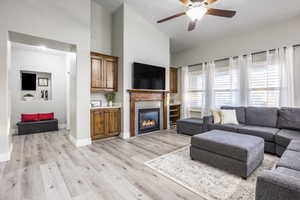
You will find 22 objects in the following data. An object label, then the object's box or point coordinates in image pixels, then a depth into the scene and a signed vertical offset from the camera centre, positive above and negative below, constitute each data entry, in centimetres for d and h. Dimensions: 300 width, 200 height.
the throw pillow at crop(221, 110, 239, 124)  374 -47
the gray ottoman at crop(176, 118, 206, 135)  401 -80
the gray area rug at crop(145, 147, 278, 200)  172 -114
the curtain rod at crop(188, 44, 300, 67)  339 +132
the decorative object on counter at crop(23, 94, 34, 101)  491 +9
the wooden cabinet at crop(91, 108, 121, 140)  367 -64
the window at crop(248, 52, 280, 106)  367 +43
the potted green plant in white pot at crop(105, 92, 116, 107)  421 +8
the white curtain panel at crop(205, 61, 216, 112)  487 +50
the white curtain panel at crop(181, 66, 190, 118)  565 +38
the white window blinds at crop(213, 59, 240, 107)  437 +53
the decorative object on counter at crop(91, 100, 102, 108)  389 -10
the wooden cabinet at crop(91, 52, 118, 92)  379 +76
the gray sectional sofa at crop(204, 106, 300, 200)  109 -67
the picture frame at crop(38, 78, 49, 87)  518 +66
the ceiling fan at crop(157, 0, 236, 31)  223 +150
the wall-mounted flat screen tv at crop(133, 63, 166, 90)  416 +72
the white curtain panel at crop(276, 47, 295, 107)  343 +58
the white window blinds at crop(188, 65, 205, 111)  520 +44
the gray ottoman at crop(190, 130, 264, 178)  203 -82
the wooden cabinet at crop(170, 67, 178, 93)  579 +85
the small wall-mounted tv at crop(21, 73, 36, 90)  488 +65
